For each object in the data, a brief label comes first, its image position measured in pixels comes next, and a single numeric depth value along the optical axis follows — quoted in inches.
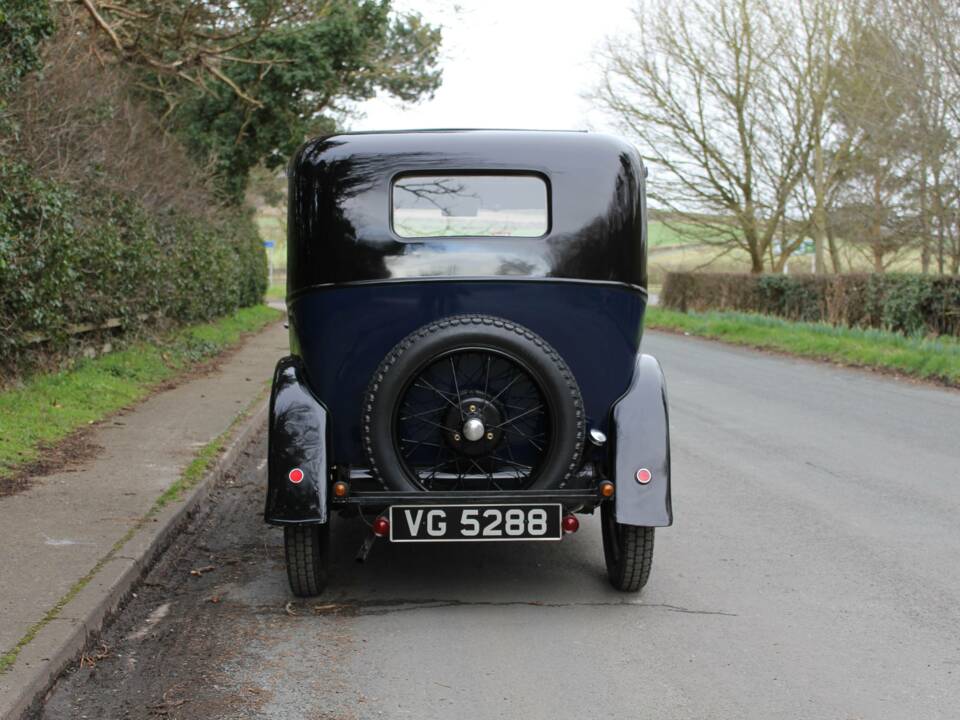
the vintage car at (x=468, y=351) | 198.4
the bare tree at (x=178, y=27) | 590.6
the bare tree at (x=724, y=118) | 1214.3
